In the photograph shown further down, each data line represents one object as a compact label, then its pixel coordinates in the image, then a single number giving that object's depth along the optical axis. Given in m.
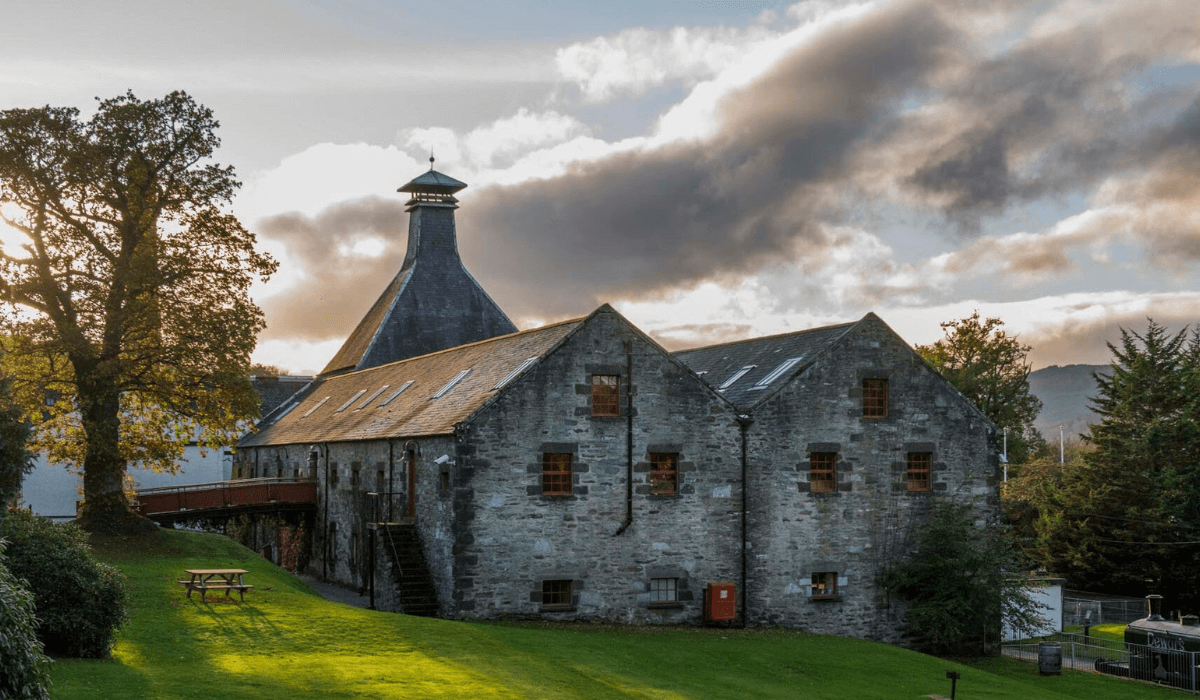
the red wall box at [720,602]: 32.06
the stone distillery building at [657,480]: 30.77
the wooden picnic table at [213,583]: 27.66
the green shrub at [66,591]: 19.69
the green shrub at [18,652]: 13.31
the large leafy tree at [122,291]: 33.00
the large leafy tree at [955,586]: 33.12
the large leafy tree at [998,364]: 72.12
